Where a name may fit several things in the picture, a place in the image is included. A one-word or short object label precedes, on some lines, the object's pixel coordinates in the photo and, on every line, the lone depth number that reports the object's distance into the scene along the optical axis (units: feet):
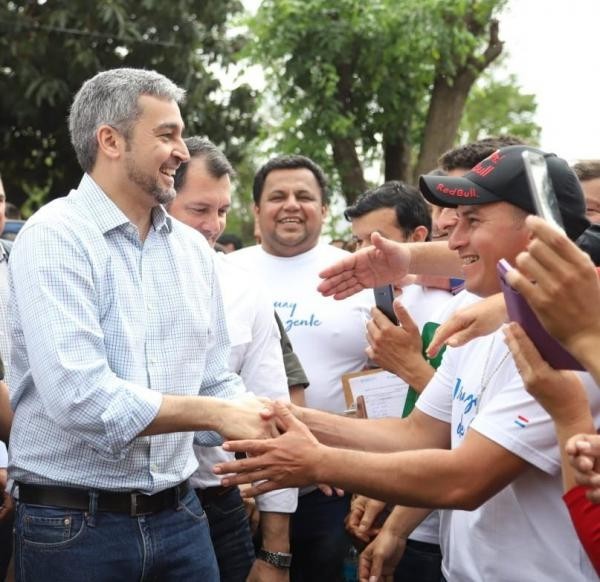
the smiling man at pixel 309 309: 15.49
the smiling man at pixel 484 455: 9.46
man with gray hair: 9.53
